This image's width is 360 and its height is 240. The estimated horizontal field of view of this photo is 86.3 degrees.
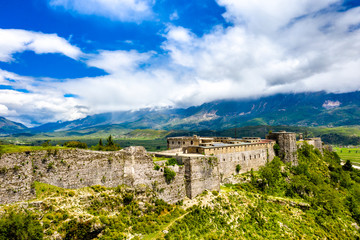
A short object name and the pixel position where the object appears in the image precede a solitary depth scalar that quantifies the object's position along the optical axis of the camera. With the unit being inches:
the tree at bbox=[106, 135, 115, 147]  2496.9
